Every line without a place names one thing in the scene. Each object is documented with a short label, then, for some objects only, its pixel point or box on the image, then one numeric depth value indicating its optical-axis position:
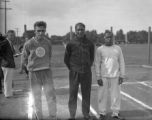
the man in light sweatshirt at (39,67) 4.77
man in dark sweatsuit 4.88
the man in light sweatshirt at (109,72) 5.12
